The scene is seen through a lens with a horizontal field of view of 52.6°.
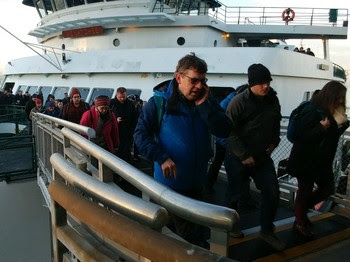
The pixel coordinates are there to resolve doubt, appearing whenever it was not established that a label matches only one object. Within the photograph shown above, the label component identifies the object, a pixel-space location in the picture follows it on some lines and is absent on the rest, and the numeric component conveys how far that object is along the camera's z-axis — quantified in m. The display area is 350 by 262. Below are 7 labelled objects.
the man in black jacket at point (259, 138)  3.30
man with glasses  2.51
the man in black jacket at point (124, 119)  6.38
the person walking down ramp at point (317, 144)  3.33
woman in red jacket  5.10
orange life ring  13.29
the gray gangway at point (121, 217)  1.46
